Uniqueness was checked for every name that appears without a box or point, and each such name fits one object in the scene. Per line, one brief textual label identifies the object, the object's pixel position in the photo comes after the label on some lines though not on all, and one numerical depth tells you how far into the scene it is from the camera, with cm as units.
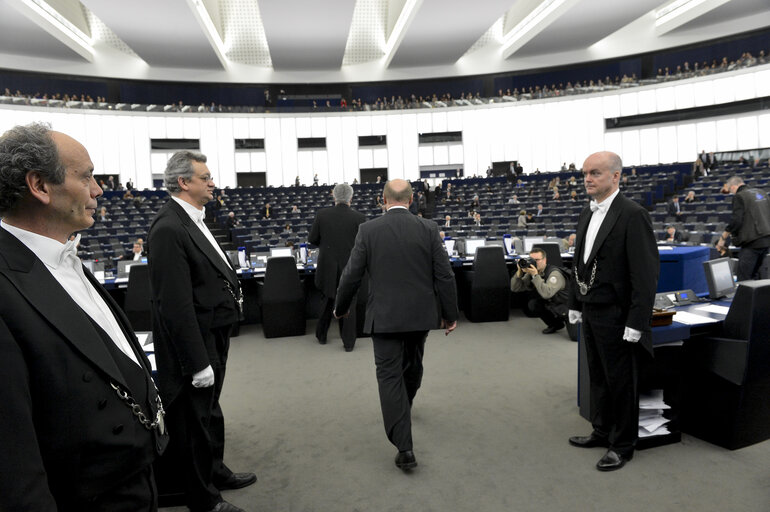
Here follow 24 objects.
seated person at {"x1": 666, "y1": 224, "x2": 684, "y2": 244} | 795
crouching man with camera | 538
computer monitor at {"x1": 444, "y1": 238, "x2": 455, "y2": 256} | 727
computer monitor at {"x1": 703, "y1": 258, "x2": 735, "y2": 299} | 357
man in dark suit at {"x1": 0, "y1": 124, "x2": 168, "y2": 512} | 91
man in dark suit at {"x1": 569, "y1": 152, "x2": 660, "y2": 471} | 260
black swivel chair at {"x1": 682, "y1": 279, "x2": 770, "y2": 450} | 270
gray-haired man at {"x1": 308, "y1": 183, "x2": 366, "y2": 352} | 535
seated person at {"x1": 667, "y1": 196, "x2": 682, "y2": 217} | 1256
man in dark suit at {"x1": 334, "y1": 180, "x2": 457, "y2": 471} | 280
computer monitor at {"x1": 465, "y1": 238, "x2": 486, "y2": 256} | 730
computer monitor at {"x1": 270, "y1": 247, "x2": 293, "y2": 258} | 665
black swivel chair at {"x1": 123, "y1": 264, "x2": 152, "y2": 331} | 552
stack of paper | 295
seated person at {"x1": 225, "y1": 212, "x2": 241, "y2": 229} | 1509
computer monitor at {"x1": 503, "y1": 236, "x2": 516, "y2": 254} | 743
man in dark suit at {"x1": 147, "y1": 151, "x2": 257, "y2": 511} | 213
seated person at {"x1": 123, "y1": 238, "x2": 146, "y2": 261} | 684
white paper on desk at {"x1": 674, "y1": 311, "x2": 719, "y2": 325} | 290
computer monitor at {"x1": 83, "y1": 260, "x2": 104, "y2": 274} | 632
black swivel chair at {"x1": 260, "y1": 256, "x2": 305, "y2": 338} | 597
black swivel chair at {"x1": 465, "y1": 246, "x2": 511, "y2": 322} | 632
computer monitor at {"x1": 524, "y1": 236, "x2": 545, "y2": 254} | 728
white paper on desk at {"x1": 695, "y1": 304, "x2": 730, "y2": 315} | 320
